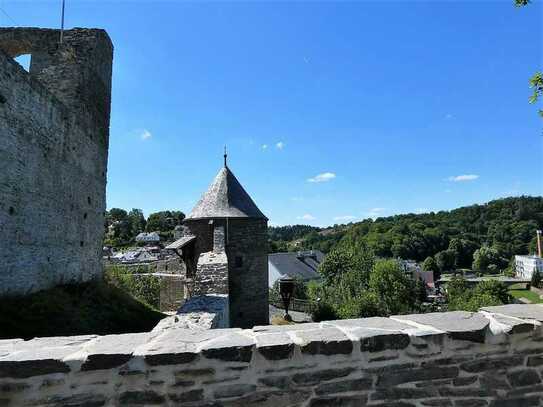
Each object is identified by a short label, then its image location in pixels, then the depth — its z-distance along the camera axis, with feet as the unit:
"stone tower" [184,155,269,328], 45.62
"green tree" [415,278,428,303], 125.02
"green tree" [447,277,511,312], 106.21
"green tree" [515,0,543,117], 22.13
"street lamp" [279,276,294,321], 44.89
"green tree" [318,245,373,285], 142.82
